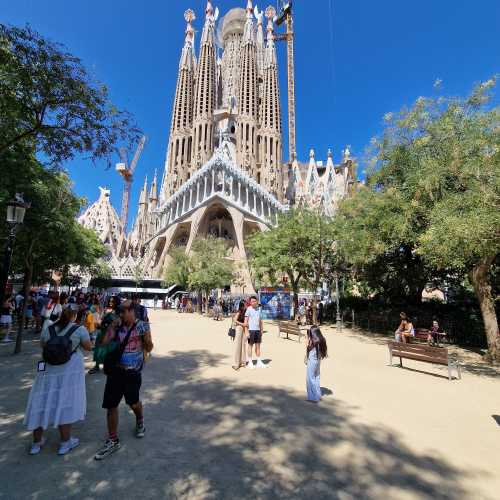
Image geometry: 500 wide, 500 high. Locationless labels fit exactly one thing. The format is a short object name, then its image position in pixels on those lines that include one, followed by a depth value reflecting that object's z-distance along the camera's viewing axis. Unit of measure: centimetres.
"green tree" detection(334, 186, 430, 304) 1093
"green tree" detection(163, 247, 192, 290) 2732
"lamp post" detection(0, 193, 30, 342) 675
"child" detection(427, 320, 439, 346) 1084
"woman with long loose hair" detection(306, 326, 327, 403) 493
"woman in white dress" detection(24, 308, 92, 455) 317
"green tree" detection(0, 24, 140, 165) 538
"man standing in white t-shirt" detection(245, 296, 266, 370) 700
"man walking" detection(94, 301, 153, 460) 325
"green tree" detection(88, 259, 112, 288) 3484
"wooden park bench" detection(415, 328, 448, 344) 1140
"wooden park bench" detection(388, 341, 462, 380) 640
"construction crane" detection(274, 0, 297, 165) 8206
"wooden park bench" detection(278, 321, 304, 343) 1103
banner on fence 2137
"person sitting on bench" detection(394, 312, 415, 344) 984
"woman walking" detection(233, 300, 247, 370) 693
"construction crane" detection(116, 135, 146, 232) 8675
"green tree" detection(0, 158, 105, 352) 821
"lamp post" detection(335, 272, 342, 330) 1541
